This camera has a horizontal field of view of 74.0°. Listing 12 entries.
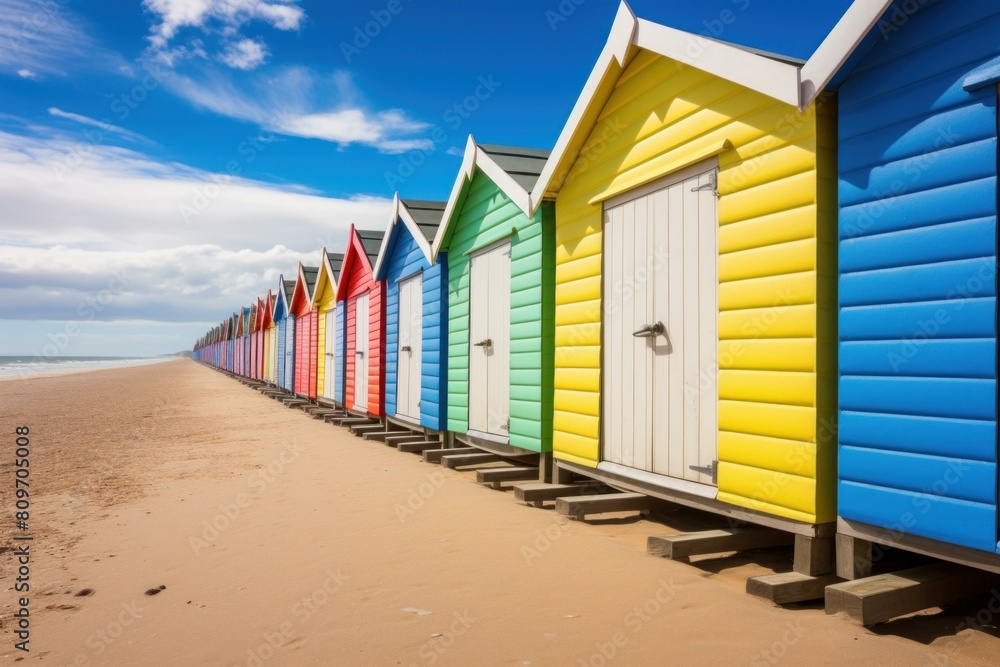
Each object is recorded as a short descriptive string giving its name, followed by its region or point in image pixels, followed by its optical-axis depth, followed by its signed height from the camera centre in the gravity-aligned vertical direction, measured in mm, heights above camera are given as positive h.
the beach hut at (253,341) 36647 -21
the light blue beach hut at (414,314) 10305 +482
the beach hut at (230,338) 49031 +193
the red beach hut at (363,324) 13523 +383
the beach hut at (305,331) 20625 +335
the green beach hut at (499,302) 7348 +517
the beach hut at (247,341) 38562 -23
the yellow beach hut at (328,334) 17094 +191
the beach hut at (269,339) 29297 +84
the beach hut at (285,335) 24453 +223
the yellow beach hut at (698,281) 3947 +471
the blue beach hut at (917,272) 3076 +374
